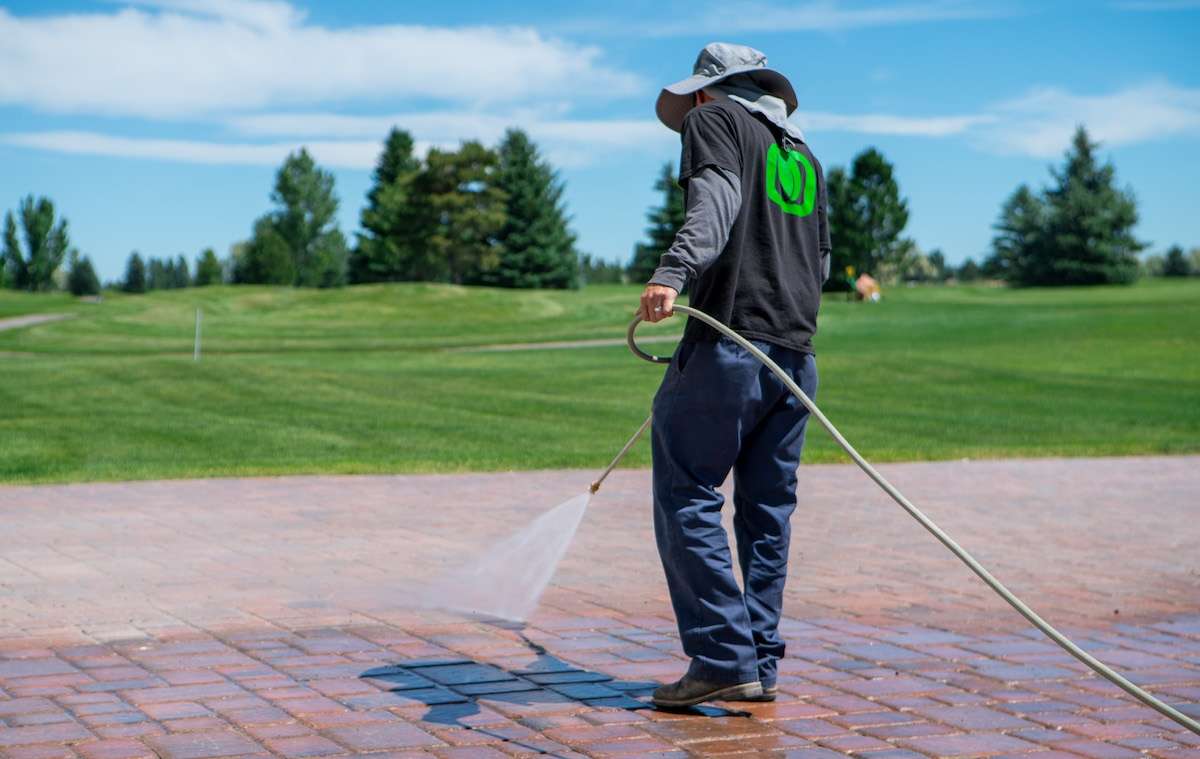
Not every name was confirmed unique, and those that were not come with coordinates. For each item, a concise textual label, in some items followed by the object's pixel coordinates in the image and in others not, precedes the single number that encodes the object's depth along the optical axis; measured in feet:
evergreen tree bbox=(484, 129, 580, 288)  255.50
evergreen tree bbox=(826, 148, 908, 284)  265.54
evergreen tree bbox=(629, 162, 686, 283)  257.34
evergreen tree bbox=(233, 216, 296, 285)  290.35
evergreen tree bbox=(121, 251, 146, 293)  364.99
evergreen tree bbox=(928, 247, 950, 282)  344.28
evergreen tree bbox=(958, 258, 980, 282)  314.96
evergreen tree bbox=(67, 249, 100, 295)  301.84
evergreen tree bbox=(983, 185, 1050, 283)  232.94
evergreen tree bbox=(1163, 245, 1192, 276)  305.32
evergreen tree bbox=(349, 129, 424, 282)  261.44
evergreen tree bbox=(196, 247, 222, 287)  332.39
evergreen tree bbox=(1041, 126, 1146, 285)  224.74
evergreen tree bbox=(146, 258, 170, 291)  377.91
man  13.08
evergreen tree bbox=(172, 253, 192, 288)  381.81
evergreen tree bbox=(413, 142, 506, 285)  251.60
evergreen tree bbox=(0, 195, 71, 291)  282.56
